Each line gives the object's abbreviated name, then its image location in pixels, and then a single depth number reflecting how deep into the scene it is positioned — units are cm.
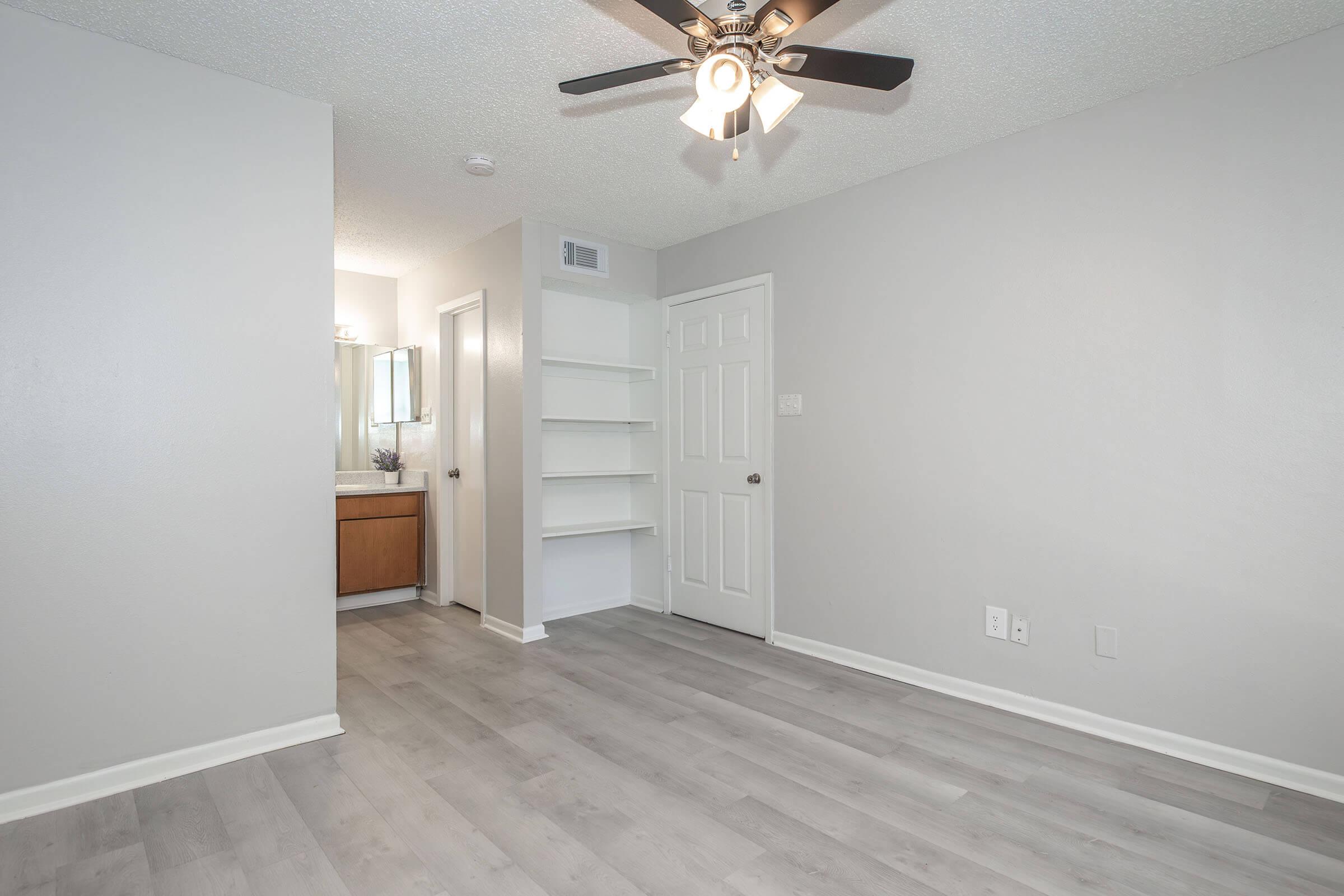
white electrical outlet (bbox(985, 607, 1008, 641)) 311
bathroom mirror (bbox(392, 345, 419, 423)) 529
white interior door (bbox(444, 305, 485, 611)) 468
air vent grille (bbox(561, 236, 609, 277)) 439
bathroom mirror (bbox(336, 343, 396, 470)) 542
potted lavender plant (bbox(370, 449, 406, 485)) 553
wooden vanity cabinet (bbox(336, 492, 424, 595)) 494
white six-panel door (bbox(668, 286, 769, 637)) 425
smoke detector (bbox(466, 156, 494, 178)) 330
